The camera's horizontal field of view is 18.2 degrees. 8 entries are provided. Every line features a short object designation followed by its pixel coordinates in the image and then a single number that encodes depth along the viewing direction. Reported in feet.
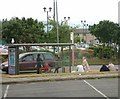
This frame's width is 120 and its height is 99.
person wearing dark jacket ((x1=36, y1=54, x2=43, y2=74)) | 76.80
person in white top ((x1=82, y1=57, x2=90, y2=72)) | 79.39
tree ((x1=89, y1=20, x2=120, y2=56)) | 166.40
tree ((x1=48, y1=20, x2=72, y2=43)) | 164.14
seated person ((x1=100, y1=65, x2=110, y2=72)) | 76.45
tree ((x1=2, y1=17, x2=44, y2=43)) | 191.70
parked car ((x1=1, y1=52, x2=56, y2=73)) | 79.30
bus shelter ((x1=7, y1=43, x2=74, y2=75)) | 73.72
